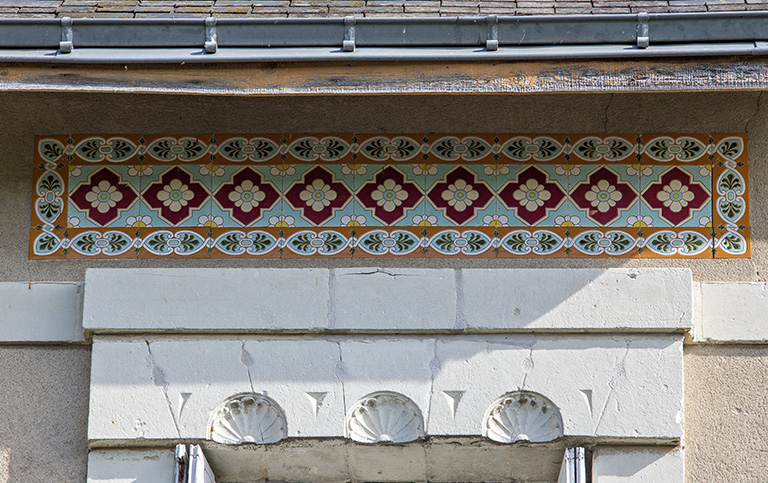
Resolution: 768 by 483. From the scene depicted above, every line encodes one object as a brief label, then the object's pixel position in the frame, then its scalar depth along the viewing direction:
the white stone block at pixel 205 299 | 8.65
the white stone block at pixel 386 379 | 8.43
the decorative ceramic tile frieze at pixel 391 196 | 9.08
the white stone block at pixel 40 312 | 8.85
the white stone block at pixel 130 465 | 8.45
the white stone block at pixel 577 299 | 8.59
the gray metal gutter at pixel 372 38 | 7.82
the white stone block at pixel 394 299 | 8.64
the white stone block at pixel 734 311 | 8.72
